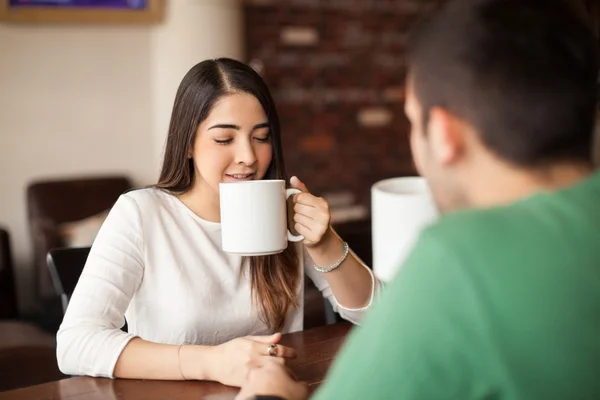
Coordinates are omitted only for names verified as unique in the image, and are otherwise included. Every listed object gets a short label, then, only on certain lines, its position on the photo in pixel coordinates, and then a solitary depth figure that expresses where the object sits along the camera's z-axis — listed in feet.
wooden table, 3.74
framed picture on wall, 12.14
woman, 4.61
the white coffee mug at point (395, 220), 4.08
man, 2.12
